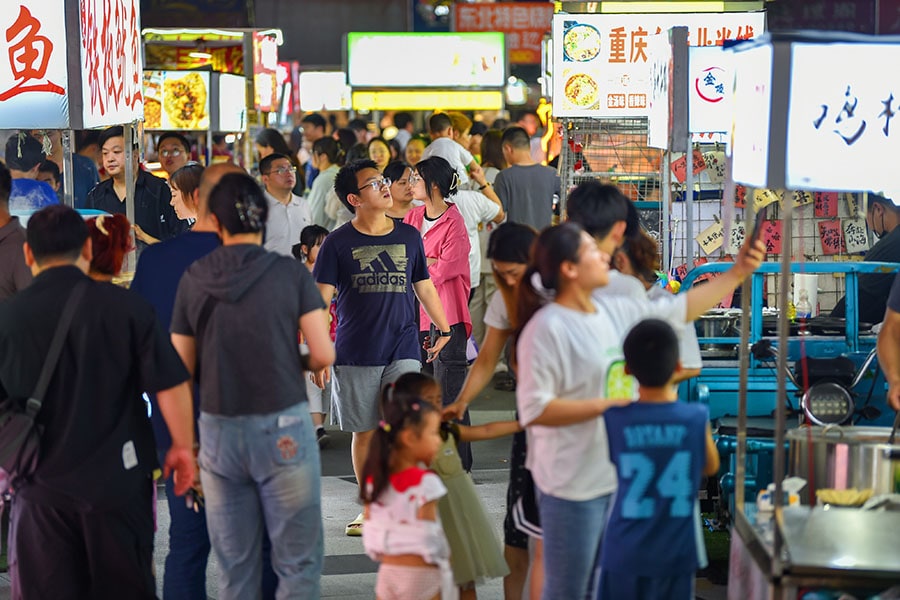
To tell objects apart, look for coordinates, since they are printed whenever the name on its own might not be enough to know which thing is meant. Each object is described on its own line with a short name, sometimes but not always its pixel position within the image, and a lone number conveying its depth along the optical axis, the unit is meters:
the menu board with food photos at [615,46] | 18.31
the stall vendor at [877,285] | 14.72
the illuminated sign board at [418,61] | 35.41
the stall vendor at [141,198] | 17.01
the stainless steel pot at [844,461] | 9.13
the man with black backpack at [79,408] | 8.67
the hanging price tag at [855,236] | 16.70
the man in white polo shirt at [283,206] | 16.10
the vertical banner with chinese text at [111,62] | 10.91
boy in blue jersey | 7.70
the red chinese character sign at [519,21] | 52.56
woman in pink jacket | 14.82
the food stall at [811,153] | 7.69
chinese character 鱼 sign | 10.48
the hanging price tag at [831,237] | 16.91
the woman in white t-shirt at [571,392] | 7.98
